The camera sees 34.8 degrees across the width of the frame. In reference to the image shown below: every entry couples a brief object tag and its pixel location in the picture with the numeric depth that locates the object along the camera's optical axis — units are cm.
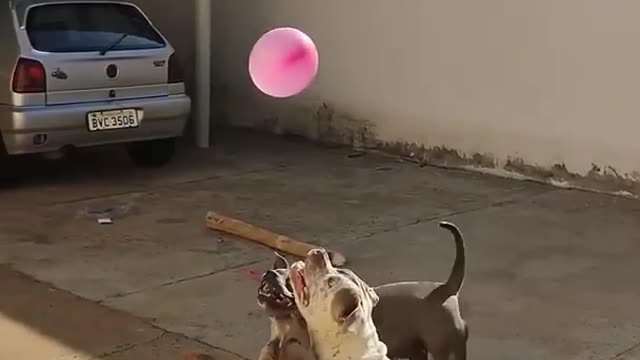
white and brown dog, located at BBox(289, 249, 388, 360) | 268
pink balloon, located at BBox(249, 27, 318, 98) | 342
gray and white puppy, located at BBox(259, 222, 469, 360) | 346
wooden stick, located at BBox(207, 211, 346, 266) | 561
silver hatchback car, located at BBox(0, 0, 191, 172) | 725
